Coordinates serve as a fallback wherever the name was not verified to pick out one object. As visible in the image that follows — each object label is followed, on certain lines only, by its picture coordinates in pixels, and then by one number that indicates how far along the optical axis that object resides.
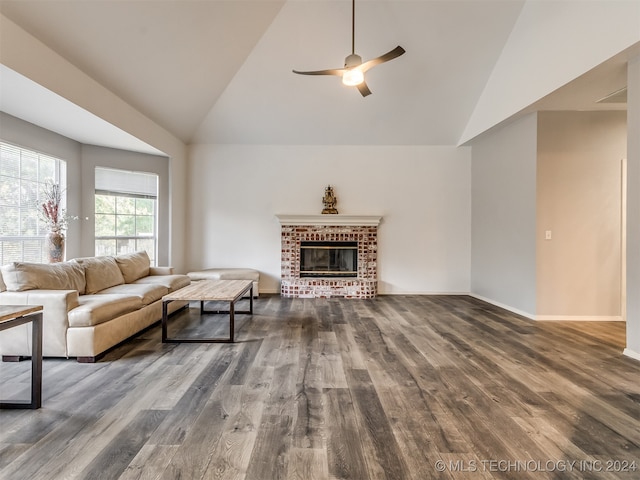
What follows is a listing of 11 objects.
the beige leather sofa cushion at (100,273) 3.75
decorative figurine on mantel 5.96
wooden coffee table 3.28
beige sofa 2.73
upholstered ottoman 5.31
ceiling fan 3.07
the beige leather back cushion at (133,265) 4.40
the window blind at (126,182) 5.05
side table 1.98
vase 3.94
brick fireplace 5.81
